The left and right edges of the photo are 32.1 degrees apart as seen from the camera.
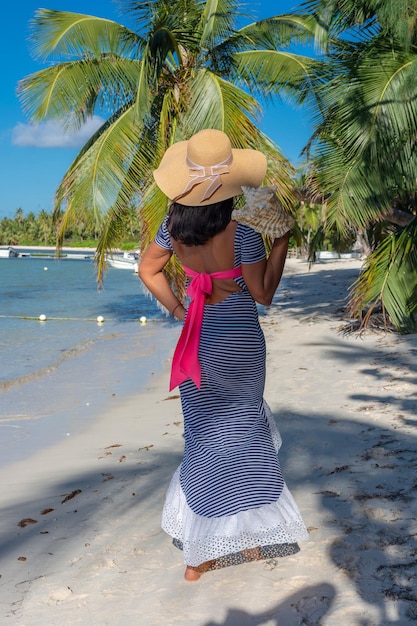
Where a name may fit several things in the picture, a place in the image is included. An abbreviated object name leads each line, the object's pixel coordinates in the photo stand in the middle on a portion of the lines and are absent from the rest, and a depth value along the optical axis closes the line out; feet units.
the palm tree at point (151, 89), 38.29
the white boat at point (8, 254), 319.76
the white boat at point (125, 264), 180.98
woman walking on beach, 10.00
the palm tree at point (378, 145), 25.80
